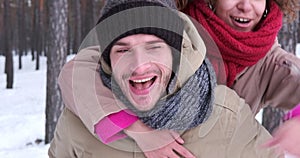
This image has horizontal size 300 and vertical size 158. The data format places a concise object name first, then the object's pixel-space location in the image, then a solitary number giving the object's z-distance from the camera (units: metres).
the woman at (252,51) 2.08
